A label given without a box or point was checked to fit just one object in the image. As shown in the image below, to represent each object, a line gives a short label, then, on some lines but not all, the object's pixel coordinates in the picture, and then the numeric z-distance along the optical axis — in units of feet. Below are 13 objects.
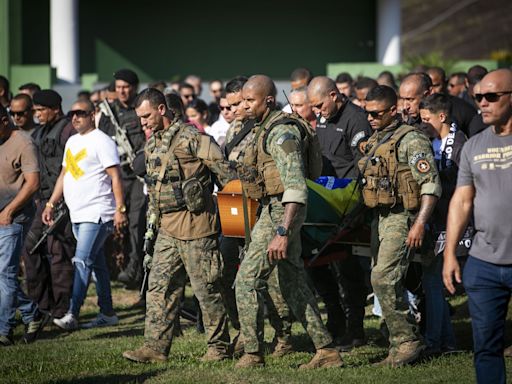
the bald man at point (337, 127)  61.93
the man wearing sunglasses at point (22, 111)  73.36
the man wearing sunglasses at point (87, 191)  67.46
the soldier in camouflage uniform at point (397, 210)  51.24
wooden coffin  54.39
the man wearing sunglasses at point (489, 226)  40.24
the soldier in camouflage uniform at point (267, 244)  50.21
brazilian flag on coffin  55.06
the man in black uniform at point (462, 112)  72.25
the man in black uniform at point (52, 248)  71.46
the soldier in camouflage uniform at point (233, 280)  56.95
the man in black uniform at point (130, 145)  77.56
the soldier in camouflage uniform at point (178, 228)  54.60
